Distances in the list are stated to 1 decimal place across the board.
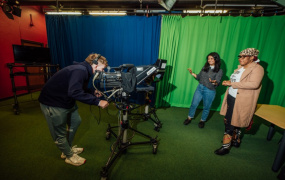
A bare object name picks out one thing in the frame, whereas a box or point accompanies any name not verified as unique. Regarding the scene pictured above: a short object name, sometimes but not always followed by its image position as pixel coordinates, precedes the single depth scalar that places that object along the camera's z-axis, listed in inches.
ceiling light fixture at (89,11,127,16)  146.6
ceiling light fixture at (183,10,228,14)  144.8
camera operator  47.0
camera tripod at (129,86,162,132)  87.5
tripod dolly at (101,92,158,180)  53.9
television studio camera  52.5
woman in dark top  93.5
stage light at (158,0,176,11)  104.9
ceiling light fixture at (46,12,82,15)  149.2
